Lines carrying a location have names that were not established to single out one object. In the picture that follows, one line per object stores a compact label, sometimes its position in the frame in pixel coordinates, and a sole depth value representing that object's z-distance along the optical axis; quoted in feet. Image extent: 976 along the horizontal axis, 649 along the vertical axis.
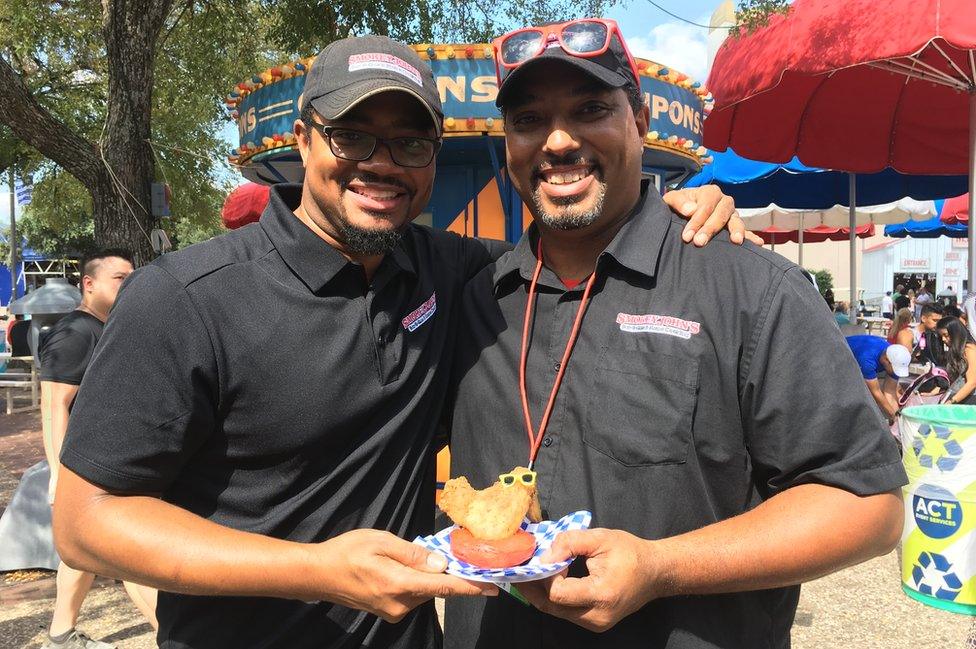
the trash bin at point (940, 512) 13.94
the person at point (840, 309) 56.00
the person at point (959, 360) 21.94
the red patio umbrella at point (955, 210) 52.95
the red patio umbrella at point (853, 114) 19.61
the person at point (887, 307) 86.15
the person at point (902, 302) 42.73
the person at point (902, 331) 32.45
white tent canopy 48.80
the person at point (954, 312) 26.81
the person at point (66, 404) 13.43
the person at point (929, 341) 29.01
